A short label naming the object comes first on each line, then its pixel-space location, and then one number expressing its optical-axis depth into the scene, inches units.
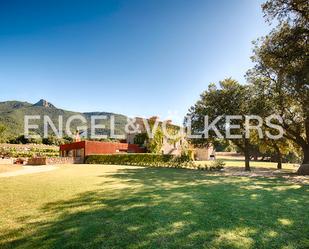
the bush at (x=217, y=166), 1079.4
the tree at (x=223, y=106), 1095.0
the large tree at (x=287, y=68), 645.9
